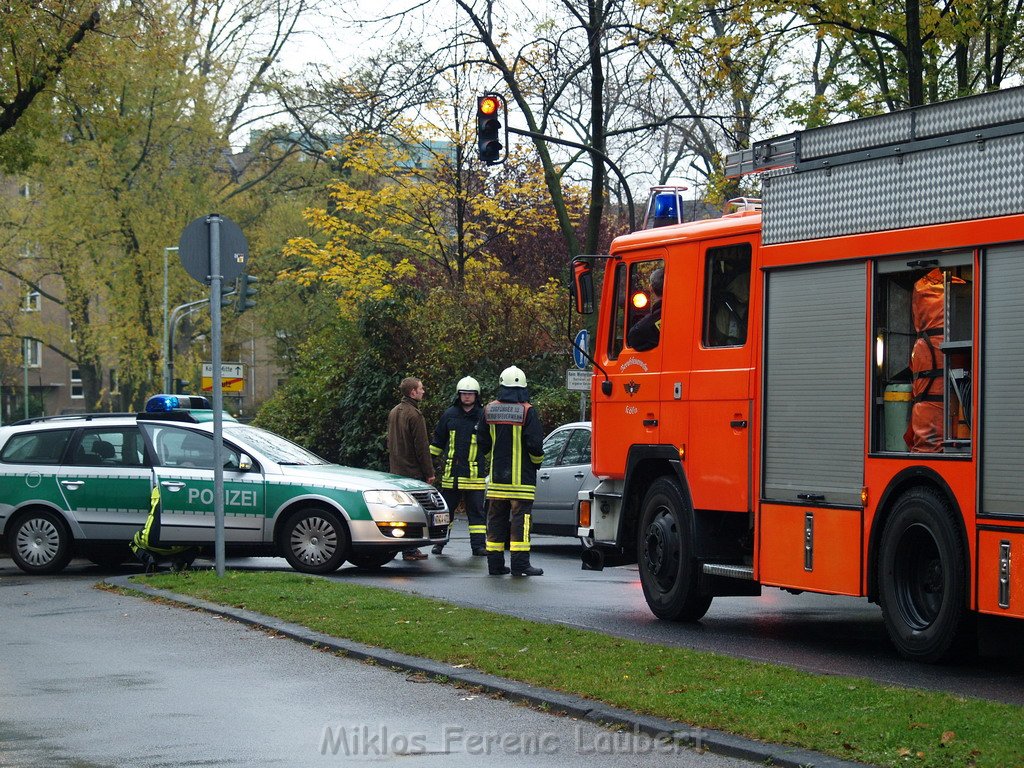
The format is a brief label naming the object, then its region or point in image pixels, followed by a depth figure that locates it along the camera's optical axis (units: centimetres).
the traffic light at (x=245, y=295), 3584
